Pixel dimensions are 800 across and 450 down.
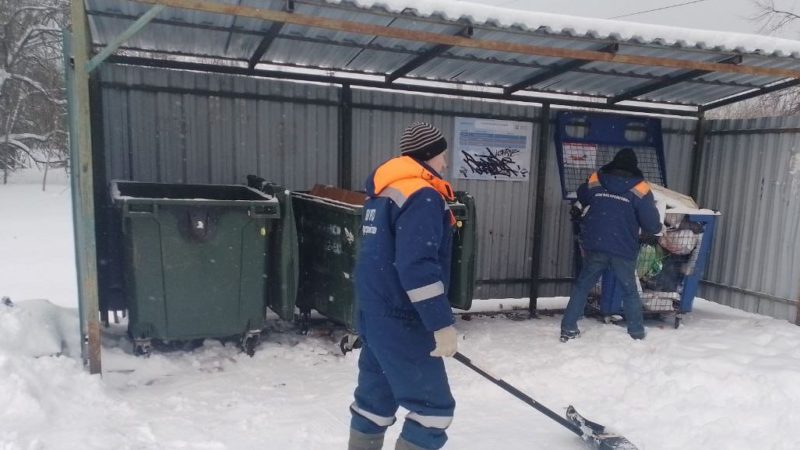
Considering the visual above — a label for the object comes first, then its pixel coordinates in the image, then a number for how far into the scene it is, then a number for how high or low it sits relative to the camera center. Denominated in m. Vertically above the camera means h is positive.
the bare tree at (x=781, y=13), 21.06 +5.75
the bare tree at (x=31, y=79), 18.64 +2.25
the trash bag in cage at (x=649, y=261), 5.19 -0.98
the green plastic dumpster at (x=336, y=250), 4.25 -0.82
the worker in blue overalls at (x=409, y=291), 2.27 -0.60
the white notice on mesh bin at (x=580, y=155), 5.91 +0.03
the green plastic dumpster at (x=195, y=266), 3.86 -0.88
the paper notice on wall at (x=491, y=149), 5.69 +0.07
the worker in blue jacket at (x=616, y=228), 4.66 -0.60
